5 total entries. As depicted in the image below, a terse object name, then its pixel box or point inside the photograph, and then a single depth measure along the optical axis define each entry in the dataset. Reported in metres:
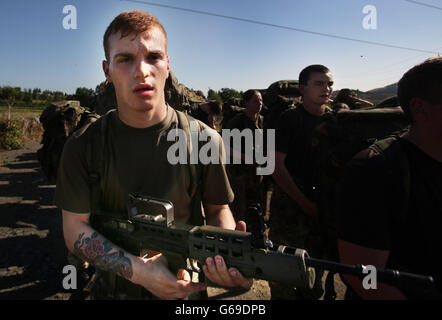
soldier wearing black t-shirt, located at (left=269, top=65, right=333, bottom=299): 3.30
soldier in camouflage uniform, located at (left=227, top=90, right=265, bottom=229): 5.26
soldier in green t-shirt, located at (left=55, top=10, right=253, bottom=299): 1.55
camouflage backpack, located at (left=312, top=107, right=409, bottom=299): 2.20
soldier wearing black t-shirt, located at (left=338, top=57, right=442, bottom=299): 1.54
